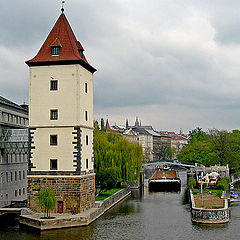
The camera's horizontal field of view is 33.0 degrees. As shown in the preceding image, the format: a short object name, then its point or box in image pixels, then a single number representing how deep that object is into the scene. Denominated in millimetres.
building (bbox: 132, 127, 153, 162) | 181588
